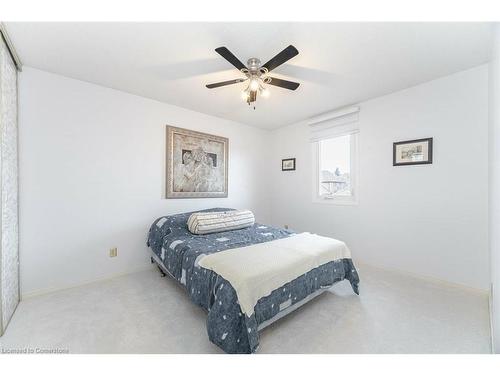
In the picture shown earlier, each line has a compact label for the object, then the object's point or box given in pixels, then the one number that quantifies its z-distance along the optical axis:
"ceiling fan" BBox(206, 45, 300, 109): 1.69
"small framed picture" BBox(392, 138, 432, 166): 2.46
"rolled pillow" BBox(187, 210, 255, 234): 2.51
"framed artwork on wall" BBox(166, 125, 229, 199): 3.09
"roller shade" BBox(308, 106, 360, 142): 3.08
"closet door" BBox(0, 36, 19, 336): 1.62
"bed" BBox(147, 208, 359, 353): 1.34
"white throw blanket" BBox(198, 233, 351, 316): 1.40
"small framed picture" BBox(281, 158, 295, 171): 3.99
